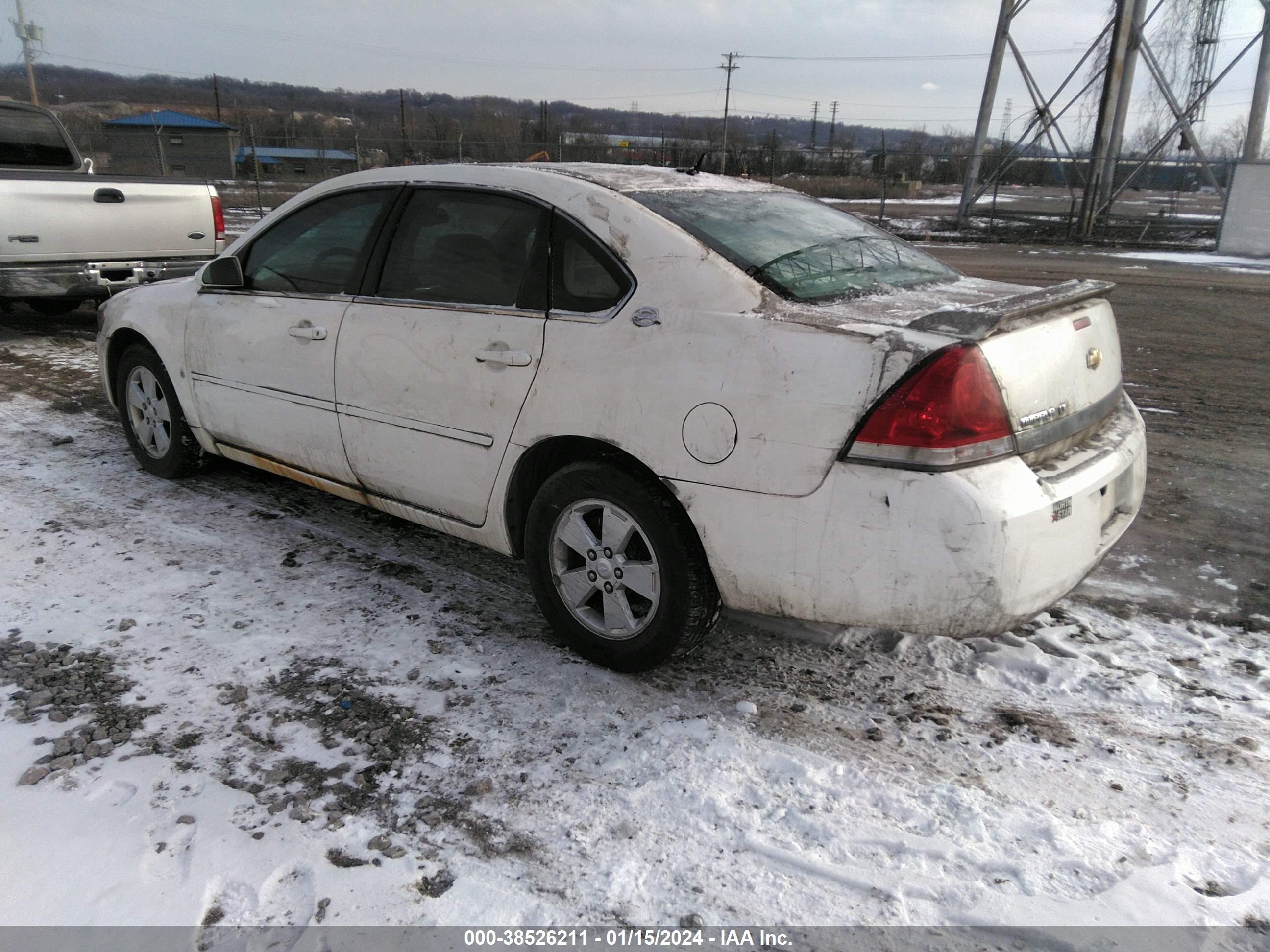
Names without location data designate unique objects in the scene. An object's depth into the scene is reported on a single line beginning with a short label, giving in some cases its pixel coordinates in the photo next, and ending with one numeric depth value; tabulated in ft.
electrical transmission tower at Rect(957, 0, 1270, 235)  65.92
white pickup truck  25.81
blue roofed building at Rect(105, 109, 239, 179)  125.90
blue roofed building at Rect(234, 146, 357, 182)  126.11
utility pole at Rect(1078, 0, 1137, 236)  65.16
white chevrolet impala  8.18
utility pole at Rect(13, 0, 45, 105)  144.25
